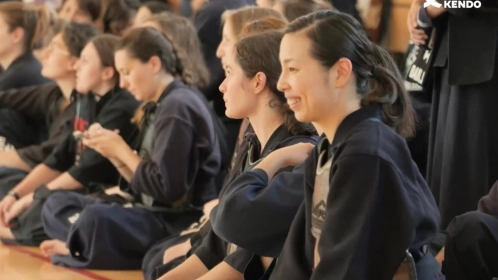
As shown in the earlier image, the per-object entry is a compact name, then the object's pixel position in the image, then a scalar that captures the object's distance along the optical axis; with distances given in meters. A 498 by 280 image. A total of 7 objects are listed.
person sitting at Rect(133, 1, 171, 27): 8.11
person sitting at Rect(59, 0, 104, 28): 8.69
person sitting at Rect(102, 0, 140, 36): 8.60
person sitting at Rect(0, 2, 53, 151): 8.07
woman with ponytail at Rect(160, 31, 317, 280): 4.25
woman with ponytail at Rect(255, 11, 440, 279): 3.16
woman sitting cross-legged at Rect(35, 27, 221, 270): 6.01
